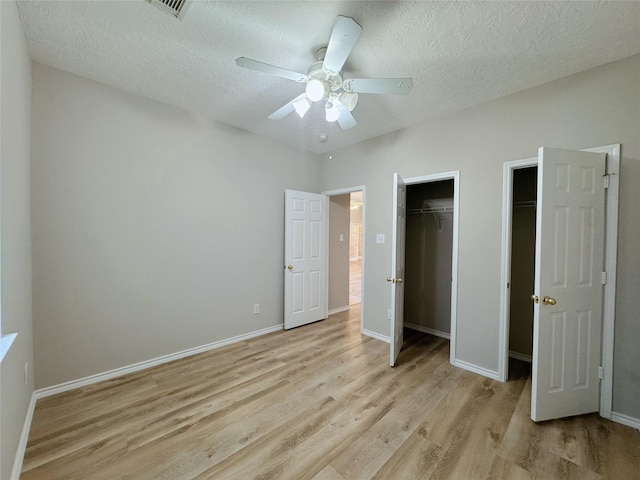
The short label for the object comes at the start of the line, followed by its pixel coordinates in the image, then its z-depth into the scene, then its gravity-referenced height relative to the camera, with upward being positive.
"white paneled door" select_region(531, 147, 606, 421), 1.93 -0.35
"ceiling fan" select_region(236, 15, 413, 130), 1.45 +1.09
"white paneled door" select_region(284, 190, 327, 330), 3.77 -0.36
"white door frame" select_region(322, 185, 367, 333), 3.60 +0.41
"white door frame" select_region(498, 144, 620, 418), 1.96 -0.23
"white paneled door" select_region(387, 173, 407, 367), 2.71 -0.35
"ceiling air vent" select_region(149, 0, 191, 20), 1.47 +1.32
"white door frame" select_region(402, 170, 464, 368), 2.79 -0.37
